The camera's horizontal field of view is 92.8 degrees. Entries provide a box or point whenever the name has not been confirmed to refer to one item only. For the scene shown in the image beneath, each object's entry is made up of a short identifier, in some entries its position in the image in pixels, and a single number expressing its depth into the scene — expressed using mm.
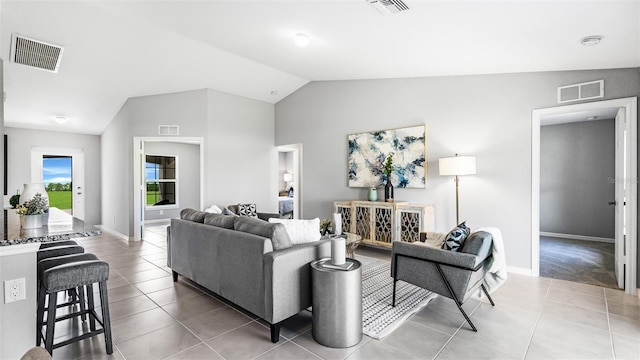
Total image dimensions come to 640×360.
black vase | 4844
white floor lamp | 3943
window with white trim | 8164
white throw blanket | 2619
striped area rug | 2555
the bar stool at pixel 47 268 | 2041
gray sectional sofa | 2344
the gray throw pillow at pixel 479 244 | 2490
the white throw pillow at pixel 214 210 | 4168
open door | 3365
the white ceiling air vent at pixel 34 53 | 3455
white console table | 4391
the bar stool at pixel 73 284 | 1960
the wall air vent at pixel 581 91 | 3393
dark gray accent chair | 2467
